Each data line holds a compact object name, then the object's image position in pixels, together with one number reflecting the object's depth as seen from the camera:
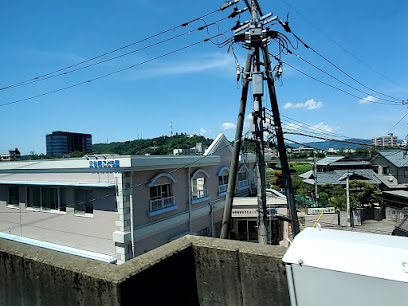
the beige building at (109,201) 11.70
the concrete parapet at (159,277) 2.27
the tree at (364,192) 28.31
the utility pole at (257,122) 10.12
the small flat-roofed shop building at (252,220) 18.66
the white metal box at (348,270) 1.74
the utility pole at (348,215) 23.94
